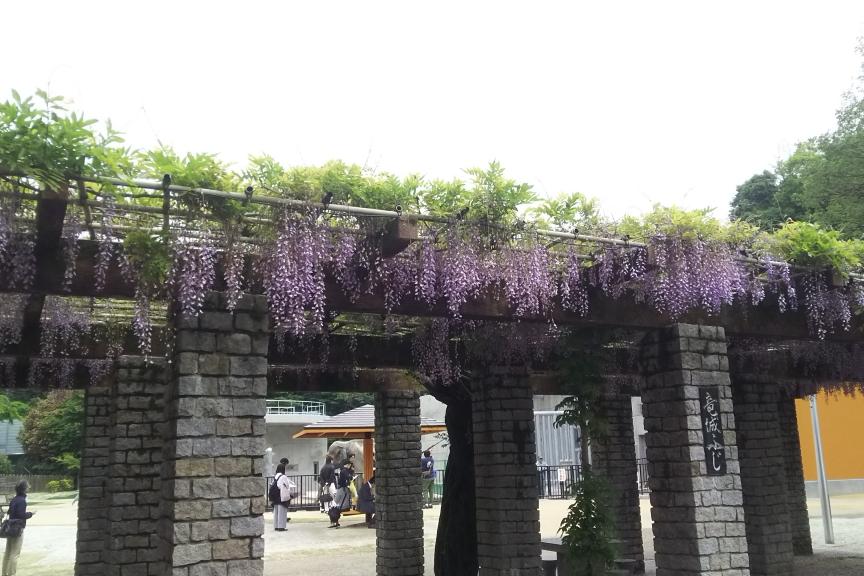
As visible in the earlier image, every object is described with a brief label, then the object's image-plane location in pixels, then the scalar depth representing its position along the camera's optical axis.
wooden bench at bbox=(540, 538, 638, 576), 7.34
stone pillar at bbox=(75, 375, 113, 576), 8.47
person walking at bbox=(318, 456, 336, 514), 20.19
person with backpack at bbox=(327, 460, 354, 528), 17.22
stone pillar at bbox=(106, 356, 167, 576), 7.03
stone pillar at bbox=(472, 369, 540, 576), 7.21
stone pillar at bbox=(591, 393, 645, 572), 10.75
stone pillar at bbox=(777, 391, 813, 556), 11.83
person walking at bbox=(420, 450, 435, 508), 20.86
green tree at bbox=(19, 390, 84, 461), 35.03
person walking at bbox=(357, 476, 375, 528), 17.41
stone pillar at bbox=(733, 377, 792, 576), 9.12
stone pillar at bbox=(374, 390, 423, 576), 9.52
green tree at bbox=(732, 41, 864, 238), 13.31
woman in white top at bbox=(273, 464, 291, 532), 15.31
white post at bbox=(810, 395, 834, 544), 12.65
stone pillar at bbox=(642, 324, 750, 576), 5.82
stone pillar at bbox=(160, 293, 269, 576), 4.46
